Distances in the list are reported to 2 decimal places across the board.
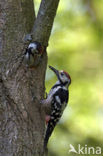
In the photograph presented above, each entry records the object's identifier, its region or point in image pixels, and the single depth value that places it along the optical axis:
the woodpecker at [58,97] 8.03
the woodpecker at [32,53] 6.46
